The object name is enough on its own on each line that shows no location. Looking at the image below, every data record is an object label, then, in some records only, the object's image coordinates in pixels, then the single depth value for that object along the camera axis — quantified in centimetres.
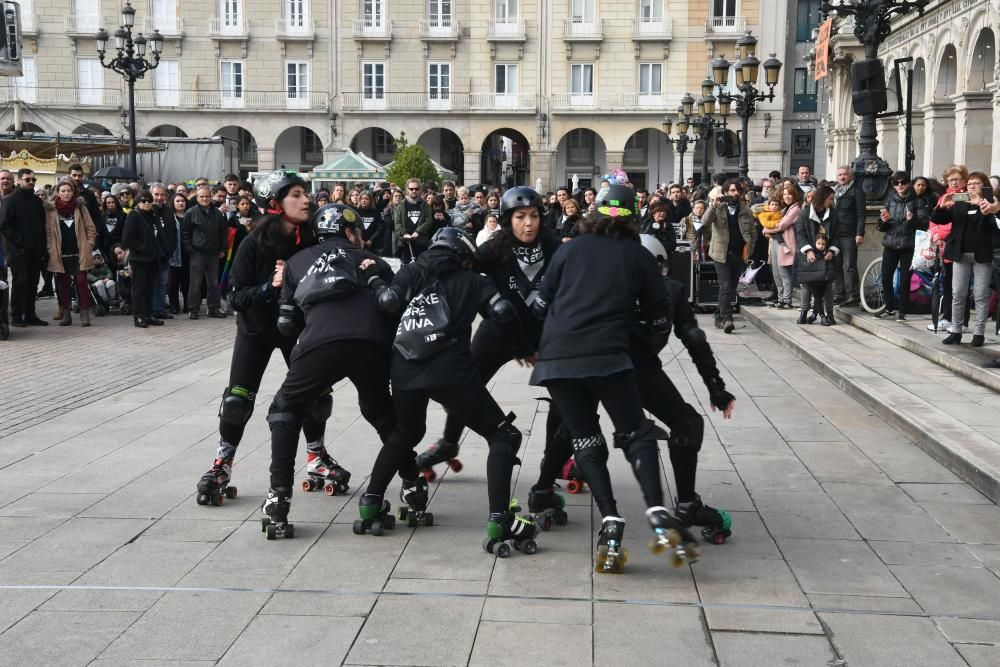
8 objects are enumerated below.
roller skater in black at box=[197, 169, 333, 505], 593
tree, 4416
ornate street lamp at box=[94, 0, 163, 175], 2410
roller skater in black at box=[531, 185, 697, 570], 493
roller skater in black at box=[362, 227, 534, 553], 528
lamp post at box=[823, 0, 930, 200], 1423
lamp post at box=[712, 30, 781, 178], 2156
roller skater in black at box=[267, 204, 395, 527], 545
